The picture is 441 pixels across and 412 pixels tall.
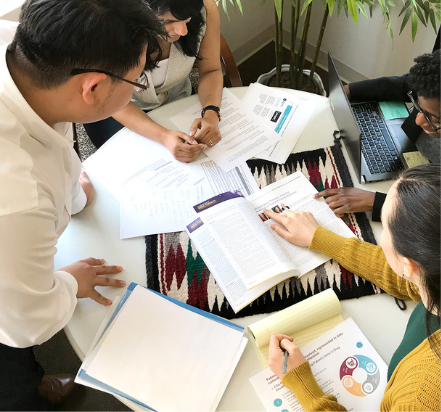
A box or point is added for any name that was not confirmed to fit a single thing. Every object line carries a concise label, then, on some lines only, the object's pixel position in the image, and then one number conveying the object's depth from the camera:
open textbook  0.94
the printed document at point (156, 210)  1.06
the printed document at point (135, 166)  1.16
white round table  0.86
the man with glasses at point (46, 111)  0.69
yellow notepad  0.87
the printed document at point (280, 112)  1.21
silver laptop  1.12
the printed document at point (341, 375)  0.81
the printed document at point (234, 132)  1.21
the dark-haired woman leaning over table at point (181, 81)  1.12
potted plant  1.29
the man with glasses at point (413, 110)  1.05
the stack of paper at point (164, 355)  0.83
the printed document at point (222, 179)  1.13
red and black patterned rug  0.94
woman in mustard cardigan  0.67
